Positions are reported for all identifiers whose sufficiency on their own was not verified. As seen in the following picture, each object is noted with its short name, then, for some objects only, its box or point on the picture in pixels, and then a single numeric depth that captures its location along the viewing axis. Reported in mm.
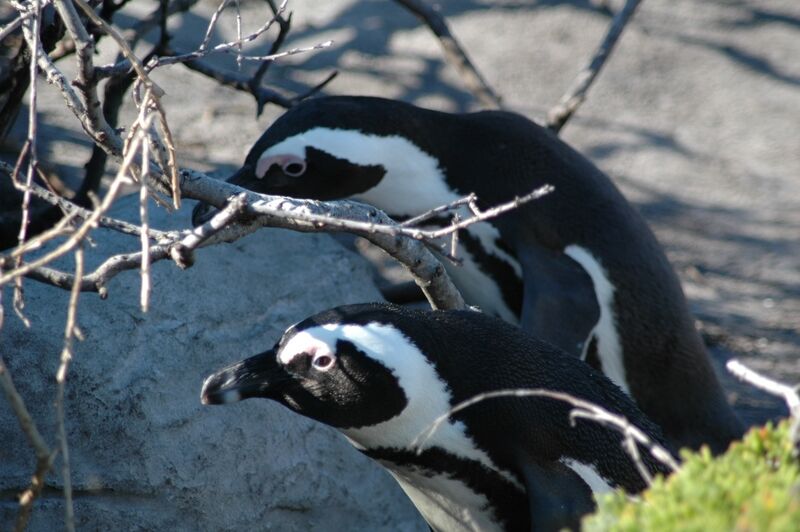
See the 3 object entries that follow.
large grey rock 6215
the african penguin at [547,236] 7355
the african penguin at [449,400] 5223
